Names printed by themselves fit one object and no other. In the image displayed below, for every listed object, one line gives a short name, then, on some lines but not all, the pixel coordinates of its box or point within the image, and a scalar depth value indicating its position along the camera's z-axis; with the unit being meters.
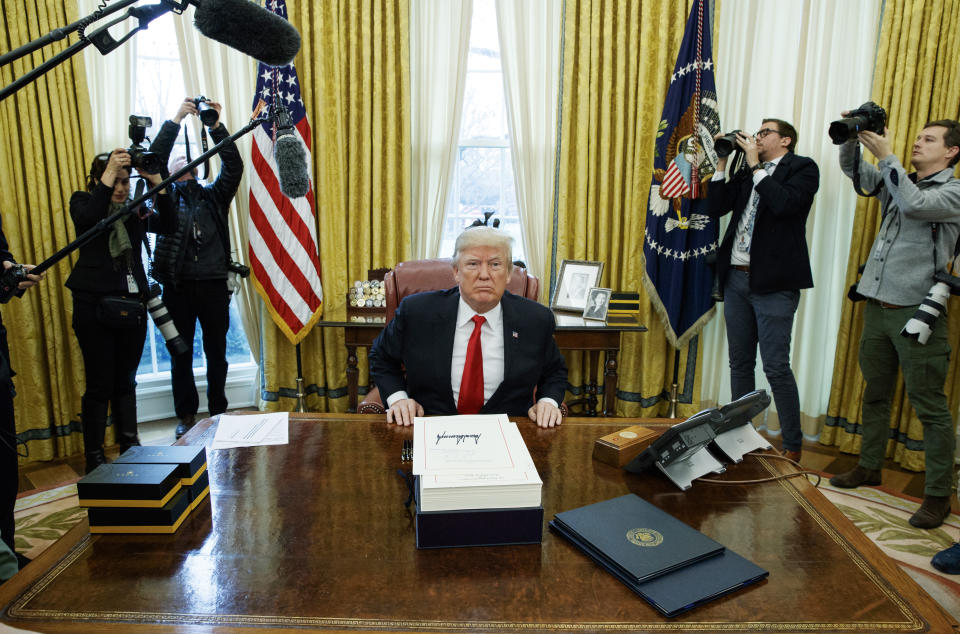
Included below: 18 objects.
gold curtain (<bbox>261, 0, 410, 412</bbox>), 3.25
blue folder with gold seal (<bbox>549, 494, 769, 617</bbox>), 0.92
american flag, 3.19
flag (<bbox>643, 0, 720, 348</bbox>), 3.12
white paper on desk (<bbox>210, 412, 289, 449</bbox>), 1.51
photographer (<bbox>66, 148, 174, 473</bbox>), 2.47
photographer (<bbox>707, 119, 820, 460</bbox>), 2.63
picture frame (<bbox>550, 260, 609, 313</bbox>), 3.25
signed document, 1.04
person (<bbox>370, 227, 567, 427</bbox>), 1.86
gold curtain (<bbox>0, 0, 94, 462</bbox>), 2.79
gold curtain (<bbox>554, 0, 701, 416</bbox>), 3.24
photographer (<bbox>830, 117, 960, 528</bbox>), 2.33
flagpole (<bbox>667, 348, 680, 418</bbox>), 3.50
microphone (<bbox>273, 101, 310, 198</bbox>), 1.42
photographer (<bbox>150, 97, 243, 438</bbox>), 2.98
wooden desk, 0.88
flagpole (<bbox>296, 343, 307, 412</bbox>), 3.51
